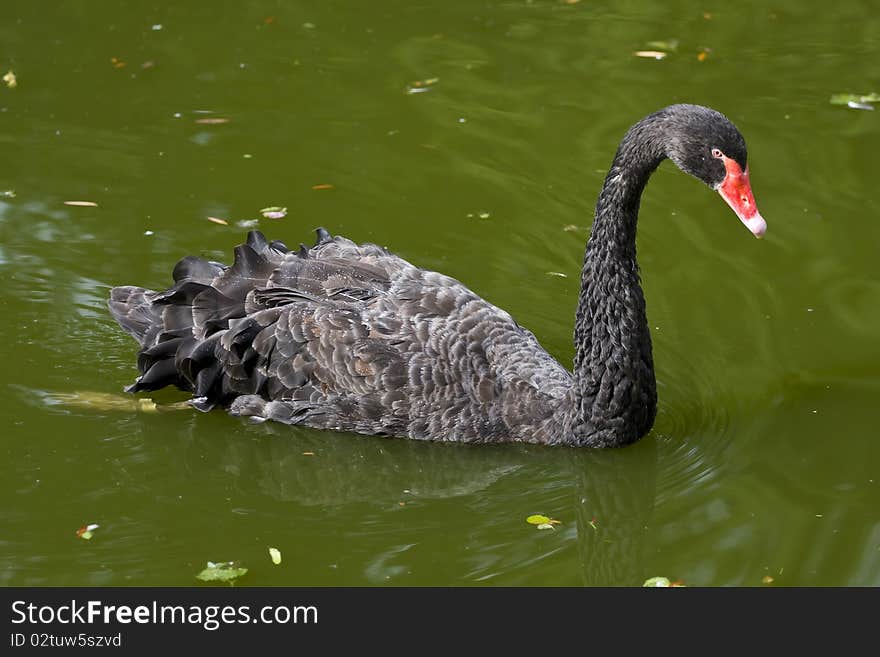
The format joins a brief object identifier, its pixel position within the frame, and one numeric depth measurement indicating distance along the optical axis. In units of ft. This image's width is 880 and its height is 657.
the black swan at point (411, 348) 43.93
